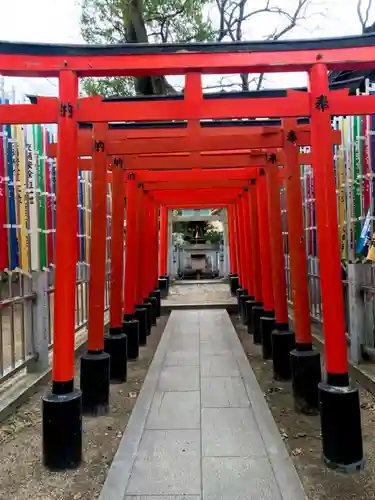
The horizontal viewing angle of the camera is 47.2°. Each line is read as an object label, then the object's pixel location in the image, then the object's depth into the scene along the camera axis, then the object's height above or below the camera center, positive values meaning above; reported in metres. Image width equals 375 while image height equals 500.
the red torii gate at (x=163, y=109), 3.25 +1.18
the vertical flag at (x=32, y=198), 4.88 +0.69
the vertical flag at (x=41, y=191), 5.17 +0.84
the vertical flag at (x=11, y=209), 4.36 +0.51
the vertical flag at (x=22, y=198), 4.57 +0.65
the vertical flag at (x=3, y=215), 4.22 +0.43
